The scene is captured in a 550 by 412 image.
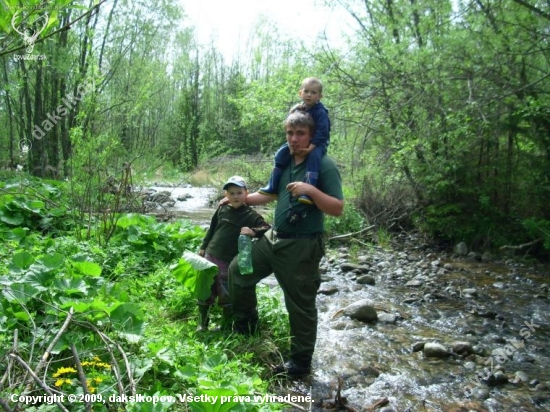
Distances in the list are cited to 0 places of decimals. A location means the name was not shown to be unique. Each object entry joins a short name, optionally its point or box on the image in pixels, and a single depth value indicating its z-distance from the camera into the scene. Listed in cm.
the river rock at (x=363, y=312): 480
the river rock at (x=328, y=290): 581
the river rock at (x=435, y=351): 396
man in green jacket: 304
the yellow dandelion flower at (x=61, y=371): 216
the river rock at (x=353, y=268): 708
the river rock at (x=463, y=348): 404
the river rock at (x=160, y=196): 1231
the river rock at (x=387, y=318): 484
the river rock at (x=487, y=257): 783
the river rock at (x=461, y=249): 823
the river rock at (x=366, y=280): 649
